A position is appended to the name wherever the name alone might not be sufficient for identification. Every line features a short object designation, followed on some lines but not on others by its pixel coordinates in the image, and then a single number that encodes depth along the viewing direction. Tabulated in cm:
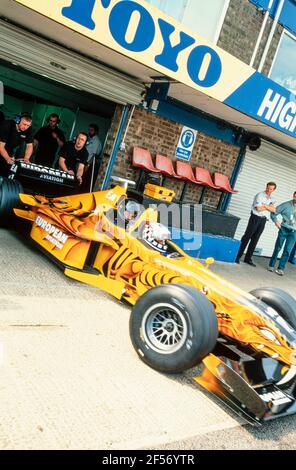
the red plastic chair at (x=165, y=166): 905
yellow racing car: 342
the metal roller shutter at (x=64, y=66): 674
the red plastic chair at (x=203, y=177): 979
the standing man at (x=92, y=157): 891
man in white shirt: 945
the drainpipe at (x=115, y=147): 852
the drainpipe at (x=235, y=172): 1081
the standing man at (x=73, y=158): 766
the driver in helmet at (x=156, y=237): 477
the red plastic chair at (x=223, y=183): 1021
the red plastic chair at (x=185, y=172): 941
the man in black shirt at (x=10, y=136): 674
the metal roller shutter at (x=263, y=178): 1120
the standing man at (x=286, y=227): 970
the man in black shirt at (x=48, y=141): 912
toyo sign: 547
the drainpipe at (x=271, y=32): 1042
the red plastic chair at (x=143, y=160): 871
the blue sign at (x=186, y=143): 955
